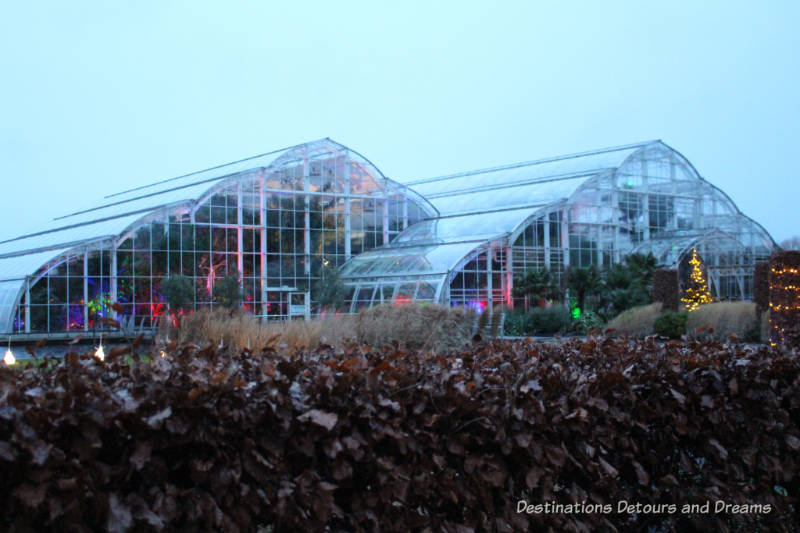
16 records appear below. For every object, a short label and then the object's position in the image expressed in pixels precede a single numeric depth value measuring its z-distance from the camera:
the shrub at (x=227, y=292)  28.14
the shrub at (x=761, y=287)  23.53
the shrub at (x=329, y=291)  30.81
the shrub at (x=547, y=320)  29.87
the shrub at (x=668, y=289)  26.34
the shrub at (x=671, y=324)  24.31
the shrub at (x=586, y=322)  28.86
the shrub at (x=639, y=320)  25.64
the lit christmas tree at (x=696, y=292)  31.55
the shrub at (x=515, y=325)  29.64
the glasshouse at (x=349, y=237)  27.48
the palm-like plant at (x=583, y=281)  31.27
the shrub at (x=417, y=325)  13.80
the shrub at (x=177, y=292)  27.06
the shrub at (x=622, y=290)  30.28
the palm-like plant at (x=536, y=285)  31.83
